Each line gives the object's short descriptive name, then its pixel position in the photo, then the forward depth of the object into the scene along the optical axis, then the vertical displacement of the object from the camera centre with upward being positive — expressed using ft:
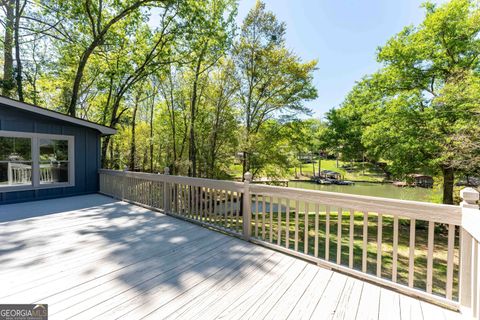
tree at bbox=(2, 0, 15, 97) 26.35 +13.67
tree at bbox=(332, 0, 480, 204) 21.06 +7.25
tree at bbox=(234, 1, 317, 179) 33.22 +13.28
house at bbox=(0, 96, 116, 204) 17.12 +0.20
